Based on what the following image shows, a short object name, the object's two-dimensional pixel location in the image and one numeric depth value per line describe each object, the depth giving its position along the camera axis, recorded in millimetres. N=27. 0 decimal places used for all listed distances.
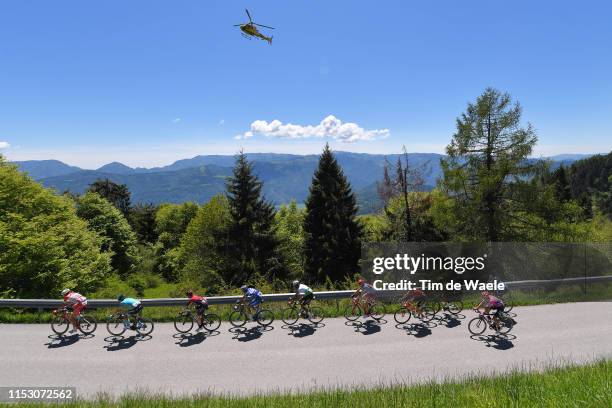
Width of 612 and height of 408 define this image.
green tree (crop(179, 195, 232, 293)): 33250
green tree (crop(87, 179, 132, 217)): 73369
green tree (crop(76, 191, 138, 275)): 50031
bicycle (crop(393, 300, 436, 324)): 13612
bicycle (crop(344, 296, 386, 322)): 14000
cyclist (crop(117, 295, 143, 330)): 12516
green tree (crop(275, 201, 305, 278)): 35281
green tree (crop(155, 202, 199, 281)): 59625
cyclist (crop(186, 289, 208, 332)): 12922
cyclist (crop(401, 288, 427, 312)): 13756
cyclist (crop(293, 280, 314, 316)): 13883
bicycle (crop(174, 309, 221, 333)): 12916
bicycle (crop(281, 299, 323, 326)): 13820
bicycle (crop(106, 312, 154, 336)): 12588
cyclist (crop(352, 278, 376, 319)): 13945
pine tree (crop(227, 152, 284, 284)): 32812
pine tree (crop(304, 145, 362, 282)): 33000
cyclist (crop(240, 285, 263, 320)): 13562
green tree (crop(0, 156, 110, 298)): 19938
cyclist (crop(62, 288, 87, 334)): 12586
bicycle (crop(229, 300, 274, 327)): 13578
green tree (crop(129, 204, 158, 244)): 68888
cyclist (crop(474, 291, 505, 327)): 12406
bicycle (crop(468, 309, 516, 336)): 12492
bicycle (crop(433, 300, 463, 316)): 14336
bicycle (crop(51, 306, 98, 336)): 12586
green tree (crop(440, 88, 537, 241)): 21625
